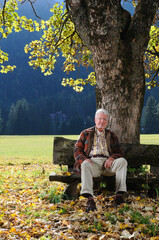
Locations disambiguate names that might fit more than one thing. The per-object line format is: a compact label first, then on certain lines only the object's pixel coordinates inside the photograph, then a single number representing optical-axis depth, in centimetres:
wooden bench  638
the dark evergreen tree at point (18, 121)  12850
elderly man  580
